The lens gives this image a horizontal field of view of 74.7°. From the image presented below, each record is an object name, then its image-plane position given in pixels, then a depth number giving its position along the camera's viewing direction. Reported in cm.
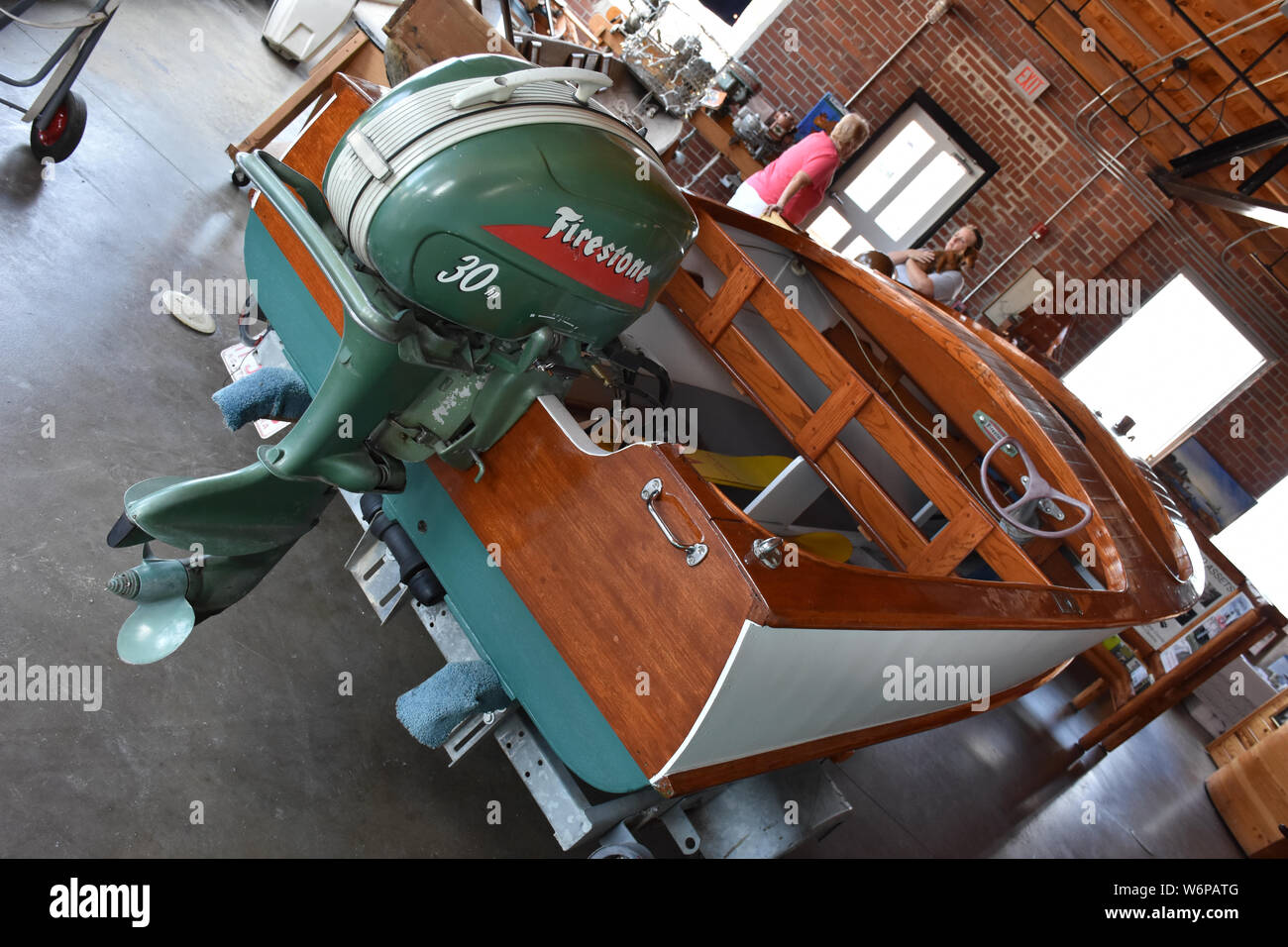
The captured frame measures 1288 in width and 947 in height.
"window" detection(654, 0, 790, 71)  641
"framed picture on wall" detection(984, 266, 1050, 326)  646
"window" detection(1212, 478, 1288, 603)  406
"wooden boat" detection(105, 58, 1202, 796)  137
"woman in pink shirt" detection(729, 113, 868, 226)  404
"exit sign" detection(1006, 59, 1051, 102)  605
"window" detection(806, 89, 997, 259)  626
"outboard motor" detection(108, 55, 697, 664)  129
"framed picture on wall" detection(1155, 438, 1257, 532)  655
